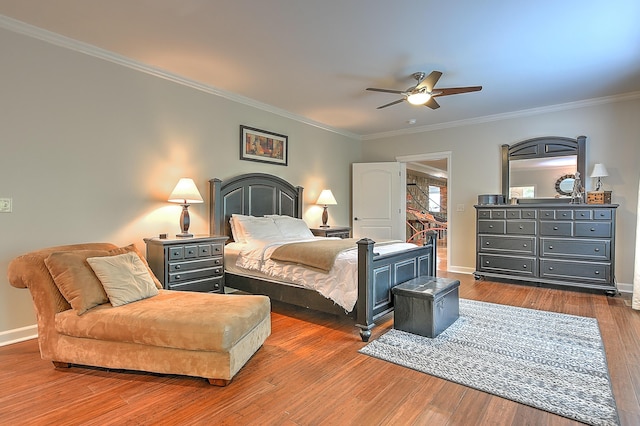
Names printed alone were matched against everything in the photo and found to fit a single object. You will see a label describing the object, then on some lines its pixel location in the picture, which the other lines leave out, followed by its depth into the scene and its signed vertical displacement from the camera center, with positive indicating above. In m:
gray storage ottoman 2.87 -0.85
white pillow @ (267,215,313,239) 4.45 -0.24
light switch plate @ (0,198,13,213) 2.78 +0.03
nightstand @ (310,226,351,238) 5.34 -0.35
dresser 4.33 -0.45
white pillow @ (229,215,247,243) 4.19 -0.30
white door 6.42 +0.20
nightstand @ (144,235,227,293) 3.37 -0.55
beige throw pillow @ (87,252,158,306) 2.46 -0.53
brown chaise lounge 2.14 -0.80
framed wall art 4.71 +0.93
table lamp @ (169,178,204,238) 3.63 +0.13
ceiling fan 3.47 +1.29
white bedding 2.99 -0.59
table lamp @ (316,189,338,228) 5.72 +0.17
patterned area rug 1.99 -1.09
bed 2.88 -0.50
